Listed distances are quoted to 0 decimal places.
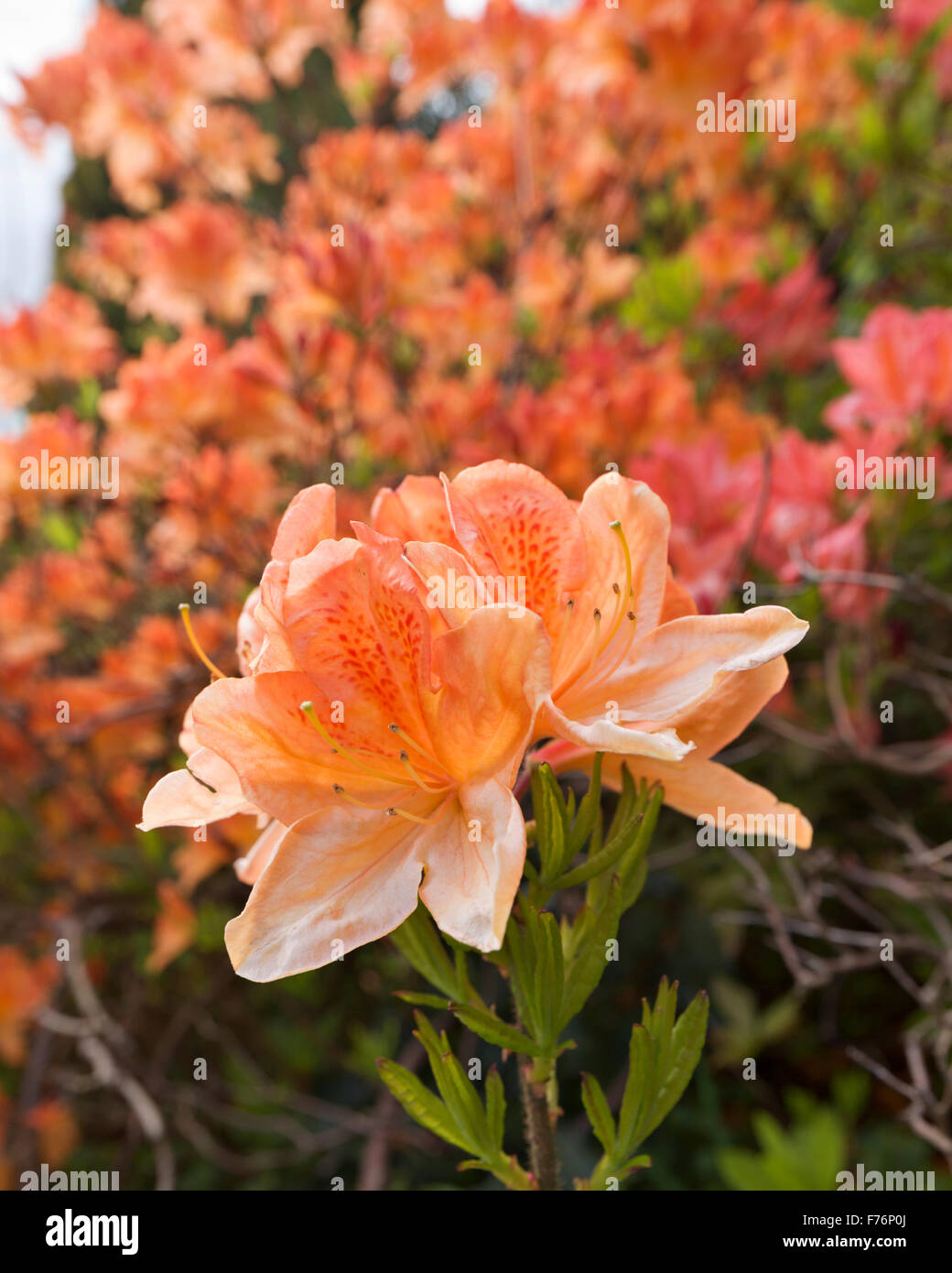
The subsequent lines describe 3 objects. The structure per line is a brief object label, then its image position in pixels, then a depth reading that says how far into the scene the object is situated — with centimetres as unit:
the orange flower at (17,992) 90
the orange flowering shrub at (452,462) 35
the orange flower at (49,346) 86
